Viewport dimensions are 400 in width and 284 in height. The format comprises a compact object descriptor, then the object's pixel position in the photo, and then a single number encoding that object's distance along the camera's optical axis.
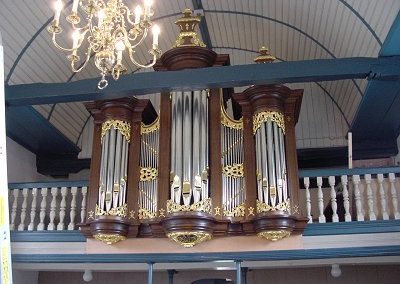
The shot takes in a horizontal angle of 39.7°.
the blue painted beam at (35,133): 10.01
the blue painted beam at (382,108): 7.73
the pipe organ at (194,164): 8.24
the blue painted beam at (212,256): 8.27
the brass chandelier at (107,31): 5.20
